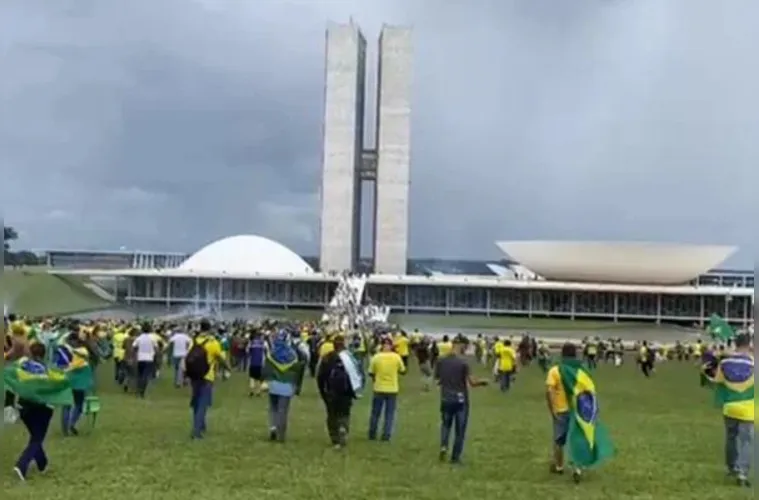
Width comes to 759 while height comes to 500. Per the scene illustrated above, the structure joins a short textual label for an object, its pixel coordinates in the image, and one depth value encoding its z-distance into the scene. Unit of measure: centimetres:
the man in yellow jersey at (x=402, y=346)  2785
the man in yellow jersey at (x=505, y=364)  2527
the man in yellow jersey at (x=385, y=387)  1420
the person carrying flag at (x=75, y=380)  1397
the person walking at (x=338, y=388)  1336
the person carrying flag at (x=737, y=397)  1072
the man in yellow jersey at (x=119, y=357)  2378
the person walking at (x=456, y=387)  1221
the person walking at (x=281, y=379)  1373
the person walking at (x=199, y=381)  1394
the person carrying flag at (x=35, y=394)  1027
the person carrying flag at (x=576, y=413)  1114
